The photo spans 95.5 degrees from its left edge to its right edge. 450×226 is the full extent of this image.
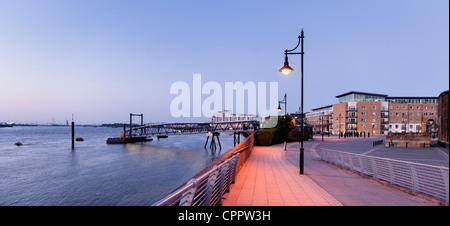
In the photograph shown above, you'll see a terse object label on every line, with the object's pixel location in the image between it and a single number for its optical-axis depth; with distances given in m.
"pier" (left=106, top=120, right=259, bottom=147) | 69.51
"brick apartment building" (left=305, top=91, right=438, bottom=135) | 76.19
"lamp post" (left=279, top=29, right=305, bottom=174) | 9.92
